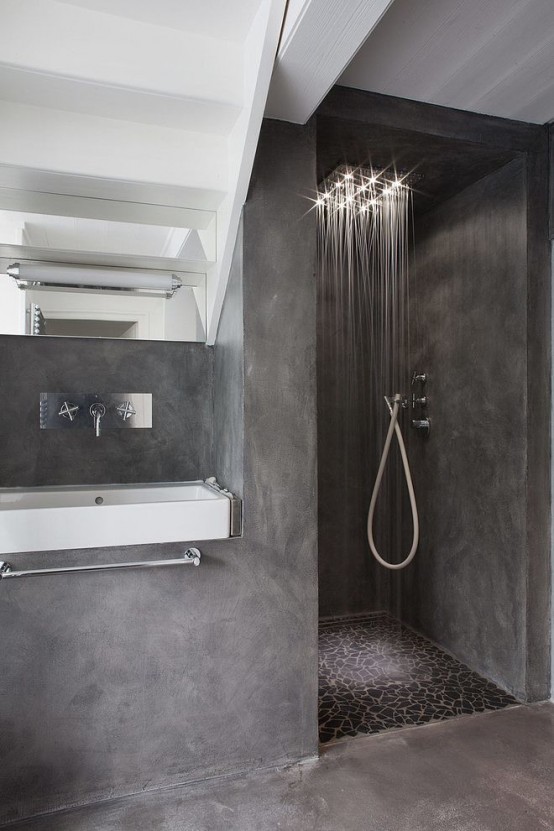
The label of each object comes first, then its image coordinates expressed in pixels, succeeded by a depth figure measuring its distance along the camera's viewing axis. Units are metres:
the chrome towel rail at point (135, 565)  1.63
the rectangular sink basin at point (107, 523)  1.64
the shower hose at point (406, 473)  2.68
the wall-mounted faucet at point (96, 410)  2.20
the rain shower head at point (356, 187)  2.55
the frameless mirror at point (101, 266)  1.98
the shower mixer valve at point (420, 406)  3.08
